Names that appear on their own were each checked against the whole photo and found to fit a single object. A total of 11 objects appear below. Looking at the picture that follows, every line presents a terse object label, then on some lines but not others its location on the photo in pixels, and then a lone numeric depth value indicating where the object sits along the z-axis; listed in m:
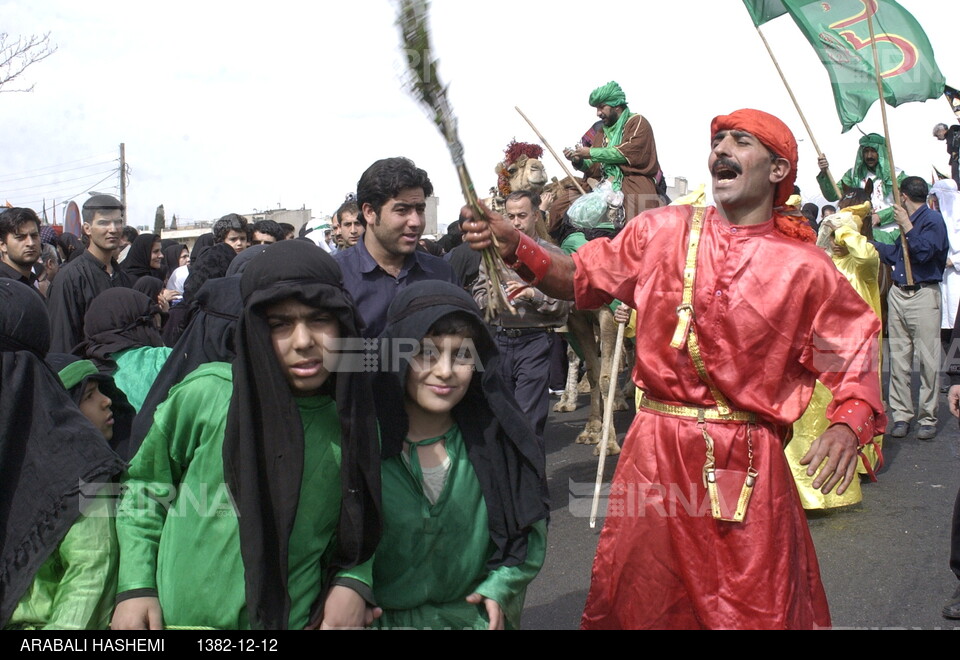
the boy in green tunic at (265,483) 2.50
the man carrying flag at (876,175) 11.98
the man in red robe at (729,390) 3.22
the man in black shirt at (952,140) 14.98
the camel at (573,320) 8.81
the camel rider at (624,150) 9.30
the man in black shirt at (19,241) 6.70
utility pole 40.72
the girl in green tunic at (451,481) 2.89
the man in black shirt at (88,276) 6.29
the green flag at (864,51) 7.95
